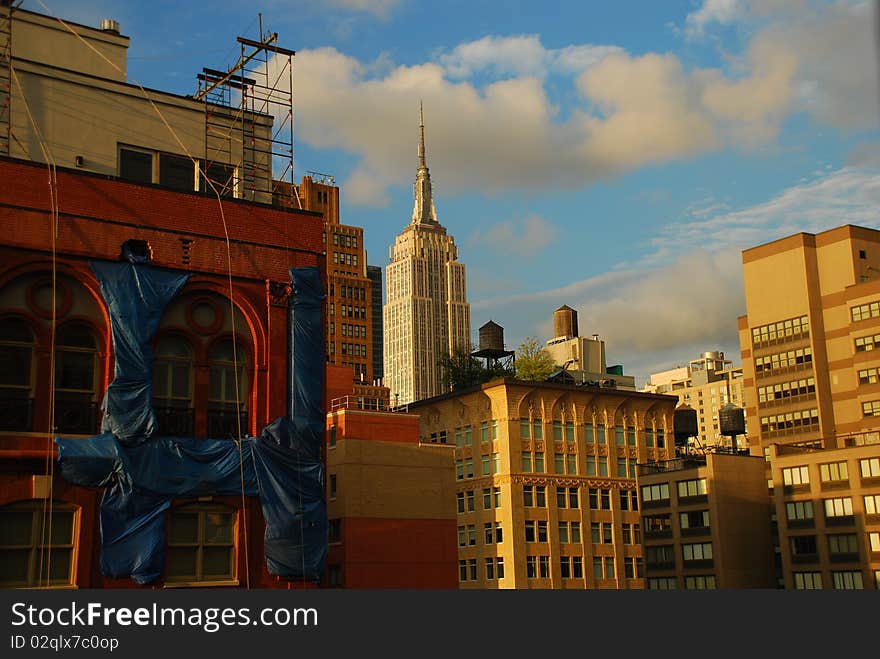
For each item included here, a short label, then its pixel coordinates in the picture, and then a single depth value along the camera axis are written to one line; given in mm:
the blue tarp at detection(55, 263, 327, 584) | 35188
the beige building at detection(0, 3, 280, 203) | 44719
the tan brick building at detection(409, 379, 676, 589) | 86750
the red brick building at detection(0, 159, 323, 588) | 34750
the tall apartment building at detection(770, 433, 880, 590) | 83375
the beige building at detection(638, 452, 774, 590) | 89938
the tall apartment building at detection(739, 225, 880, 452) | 97688
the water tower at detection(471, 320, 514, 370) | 114375
